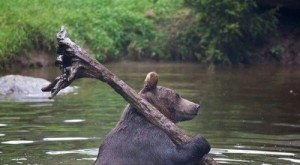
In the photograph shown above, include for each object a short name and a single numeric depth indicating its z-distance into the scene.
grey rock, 25.66
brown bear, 12.91
